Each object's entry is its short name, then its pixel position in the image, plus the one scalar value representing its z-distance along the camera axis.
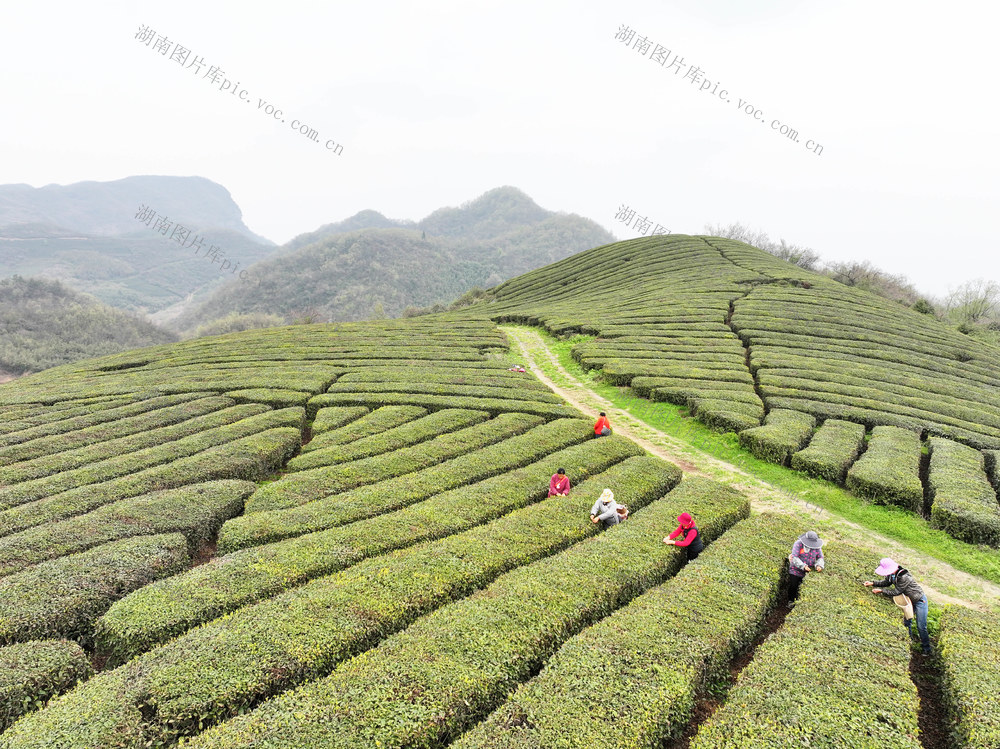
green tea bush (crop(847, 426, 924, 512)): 15.46
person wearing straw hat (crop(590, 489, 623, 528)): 13.41
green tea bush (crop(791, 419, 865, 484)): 17.00
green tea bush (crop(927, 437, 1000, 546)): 13.77
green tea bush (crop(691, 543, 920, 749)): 7.02
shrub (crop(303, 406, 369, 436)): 20.08
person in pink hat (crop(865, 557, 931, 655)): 9.60
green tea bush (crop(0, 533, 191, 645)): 8.96
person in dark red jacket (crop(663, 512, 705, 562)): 11.91
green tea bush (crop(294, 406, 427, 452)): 18.66
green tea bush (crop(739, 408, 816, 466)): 18.44
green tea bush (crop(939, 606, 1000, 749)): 7.29
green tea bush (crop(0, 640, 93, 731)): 7.42
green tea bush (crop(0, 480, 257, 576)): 11.12
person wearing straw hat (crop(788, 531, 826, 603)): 11.03
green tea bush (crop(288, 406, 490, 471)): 16.94
